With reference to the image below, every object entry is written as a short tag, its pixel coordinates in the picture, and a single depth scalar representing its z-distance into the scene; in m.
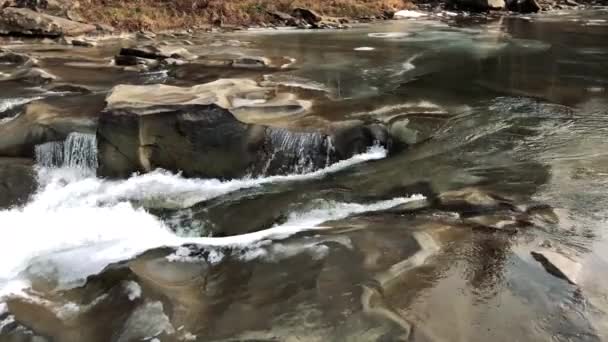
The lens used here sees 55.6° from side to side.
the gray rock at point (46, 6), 24.36
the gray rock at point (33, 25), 21.61
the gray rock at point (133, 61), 16.55
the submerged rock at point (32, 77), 14.16
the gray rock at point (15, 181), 9.15
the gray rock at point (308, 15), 27.22
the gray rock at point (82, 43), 20.58
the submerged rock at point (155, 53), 17.19
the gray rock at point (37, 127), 10.24
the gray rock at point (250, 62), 15.99
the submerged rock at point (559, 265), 5.72
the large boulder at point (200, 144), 9.52
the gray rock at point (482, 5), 32.41
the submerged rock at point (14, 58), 16.65
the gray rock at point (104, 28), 23.76
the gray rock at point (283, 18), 27.46
